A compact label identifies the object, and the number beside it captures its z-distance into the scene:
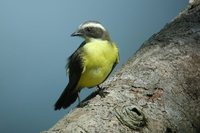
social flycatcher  3.91
